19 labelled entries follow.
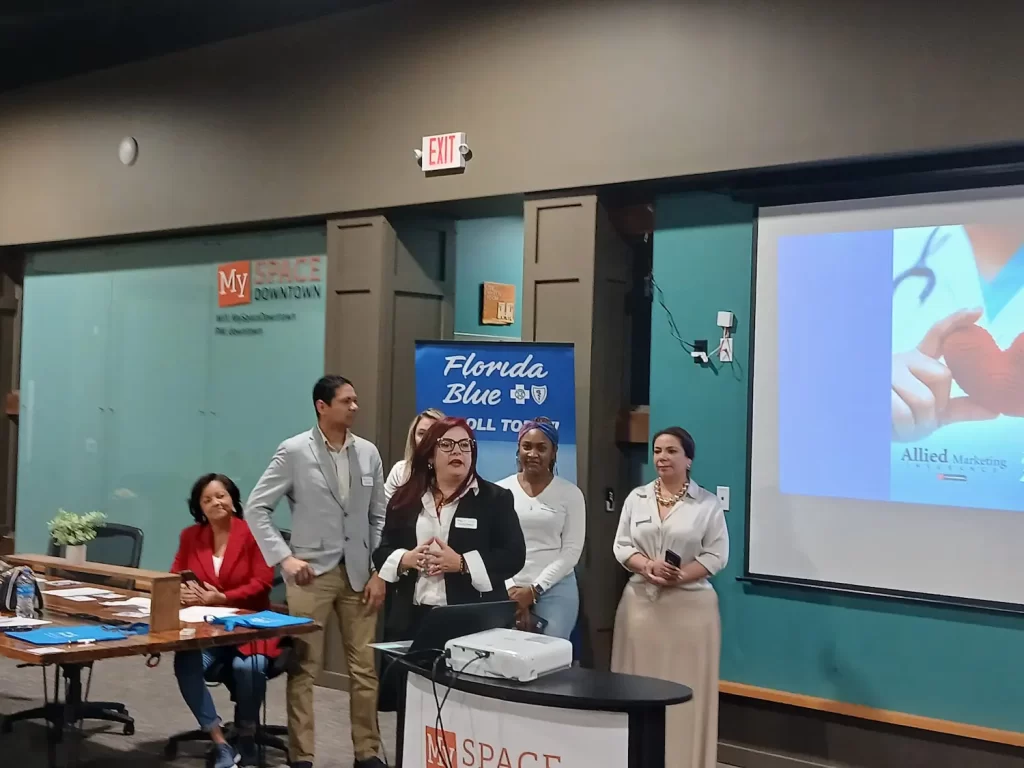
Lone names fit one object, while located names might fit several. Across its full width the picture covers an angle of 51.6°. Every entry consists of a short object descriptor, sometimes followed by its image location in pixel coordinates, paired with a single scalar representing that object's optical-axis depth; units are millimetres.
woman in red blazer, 4066
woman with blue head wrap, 4402
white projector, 2549
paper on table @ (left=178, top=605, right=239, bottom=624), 3923
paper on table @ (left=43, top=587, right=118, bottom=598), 4332
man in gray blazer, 4219
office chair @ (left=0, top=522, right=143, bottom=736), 4750
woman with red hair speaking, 3871
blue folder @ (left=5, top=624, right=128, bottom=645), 3418
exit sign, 5398
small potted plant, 4812
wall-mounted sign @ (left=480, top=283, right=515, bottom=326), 6449
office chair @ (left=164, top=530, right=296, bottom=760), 4133
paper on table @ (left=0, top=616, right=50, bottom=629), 3676
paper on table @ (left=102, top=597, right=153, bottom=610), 4102
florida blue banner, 4488
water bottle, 3912
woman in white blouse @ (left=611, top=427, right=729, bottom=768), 4078
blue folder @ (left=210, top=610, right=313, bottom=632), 3766
